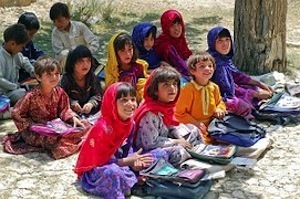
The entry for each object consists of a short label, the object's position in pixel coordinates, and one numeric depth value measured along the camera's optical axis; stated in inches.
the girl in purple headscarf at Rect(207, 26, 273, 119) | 210.1
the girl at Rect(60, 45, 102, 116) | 200.1
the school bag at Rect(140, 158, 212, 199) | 150.4
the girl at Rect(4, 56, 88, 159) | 181.0
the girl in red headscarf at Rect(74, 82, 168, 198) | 151.5
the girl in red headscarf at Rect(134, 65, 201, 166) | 164.4
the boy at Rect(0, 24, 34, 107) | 215.9
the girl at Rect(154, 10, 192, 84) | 244.2
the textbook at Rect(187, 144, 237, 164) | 164.9
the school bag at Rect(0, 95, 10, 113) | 209.0
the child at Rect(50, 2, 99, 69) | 251.6
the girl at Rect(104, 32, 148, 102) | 210.8
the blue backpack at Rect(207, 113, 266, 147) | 181.6
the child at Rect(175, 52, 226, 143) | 189.6
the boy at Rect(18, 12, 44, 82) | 237.0
